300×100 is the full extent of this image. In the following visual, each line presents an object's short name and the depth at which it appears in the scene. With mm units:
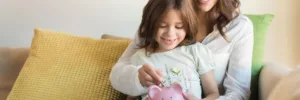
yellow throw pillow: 1464
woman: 1312
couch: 1690
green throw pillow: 1415
